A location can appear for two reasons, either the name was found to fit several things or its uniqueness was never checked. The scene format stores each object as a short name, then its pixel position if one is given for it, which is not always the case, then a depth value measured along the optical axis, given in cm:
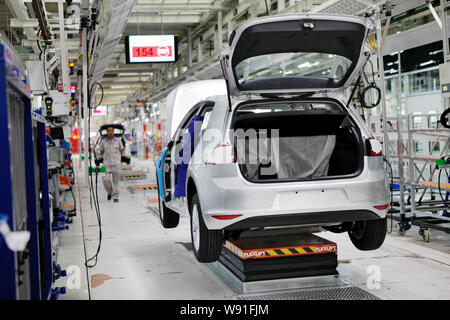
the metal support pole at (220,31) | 1308
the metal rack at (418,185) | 621
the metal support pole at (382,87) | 654
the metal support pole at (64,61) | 584
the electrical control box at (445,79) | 639
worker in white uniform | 1059
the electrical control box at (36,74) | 641
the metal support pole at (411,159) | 655
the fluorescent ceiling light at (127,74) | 2523
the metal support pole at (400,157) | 667
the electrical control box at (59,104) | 575
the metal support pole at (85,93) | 772
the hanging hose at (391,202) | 666
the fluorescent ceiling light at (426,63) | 1105
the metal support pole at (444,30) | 640
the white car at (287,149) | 393
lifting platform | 426
